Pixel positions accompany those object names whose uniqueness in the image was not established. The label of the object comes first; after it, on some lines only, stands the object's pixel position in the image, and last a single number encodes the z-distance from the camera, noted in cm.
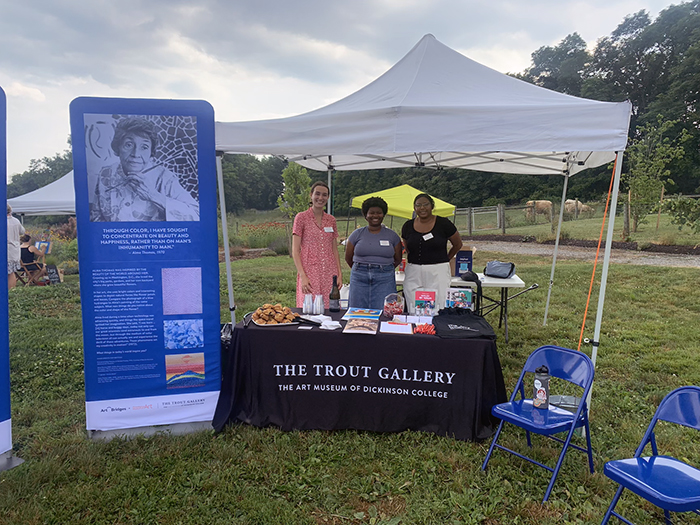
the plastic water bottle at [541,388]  230
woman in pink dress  356
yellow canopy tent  880
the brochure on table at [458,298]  318
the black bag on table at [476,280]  440
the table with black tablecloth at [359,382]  257
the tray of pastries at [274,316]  279
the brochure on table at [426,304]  311
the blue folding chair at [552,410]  211
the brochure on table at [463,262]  474
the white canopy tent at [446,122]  247
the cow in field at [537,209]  1733
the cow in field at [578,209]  1840
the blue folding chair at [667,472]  154
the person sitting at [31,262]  894
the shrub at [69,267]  1106
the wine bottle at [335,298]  322
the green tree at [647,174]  1198
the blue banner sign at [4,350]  216
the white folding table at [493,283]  444
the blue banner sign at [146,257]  248
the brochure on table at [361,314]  296
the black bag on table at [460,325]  254
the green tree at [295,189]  1332
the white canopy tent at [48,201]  1001
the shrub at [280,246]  1378
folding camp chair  888
